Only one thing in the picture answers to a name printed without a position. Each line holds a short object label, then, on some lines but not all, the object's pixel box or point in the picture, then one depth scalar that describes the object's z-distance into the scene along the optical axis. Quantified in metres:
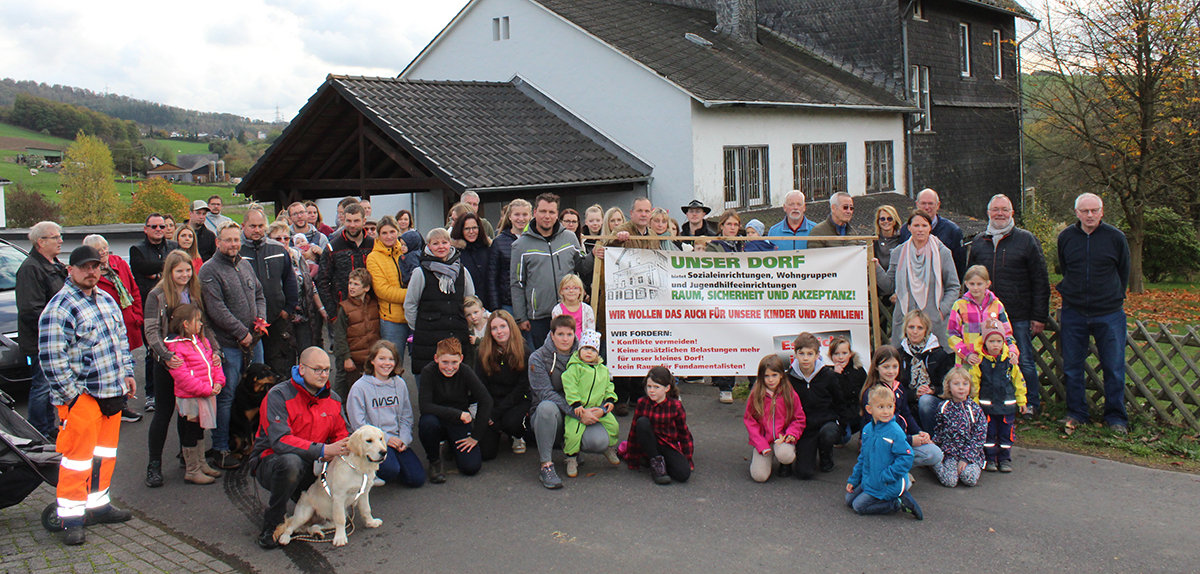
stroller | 5.70
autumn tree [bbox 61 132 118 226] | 70.19
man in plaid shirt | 5.86
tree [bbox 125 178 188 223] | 66.88
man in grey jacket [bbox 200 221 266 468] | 7.28
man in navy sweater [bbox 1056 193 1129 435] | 7.54
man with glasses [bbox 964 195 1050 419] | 7.69
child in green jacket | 7.00
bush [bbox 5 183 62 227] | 58.16
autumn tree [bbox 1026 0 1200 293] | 18.19
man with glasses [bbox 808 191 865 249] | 8.69
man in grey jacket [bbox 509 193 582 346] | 8.36
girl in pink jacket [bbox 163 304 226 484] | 6.77
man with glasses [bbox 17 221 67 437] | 7.77
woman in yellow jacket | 8.08
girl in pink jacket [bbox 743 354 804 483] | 6.76
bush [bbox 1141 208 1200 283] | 23.25
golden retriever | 5.68
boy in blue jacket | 5.88
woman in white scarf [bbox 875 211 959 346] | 7.65
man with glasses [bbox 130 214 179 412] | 9.55
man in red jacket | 5.64
